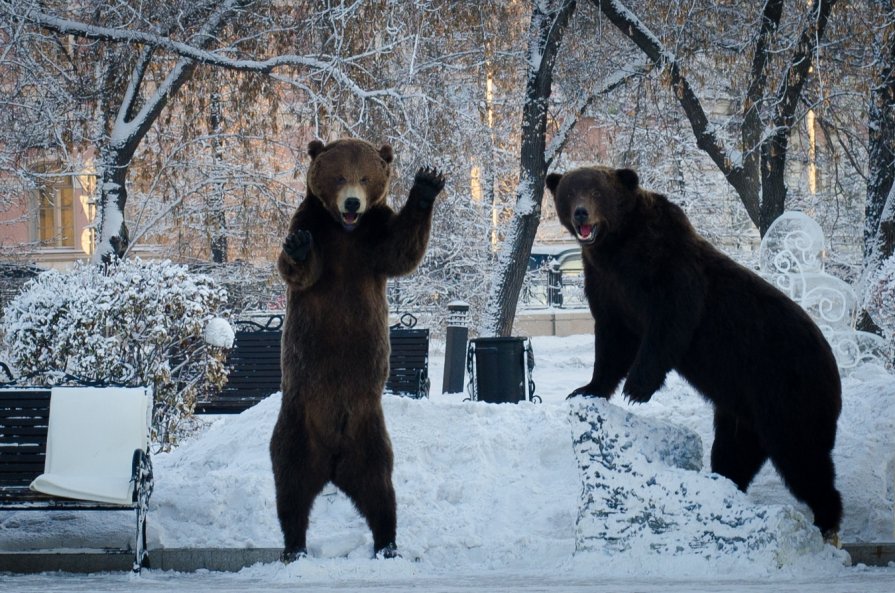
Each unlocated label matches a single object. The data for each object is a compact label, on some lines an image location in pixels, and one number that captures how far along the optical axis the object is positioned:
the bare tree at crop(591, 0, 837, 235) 25.72
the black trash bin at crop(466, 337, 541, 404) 22.58
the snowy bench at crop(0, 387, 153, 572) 12.73
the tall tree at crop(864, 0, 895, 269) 23.67
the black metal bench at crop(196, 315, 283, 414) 23.27
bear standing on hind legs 11.33
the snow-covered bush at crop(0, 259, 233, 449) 18.45
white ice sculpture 20.66
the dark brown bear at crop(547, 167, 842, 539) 11.34
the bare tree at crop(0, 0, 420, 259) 26.75
